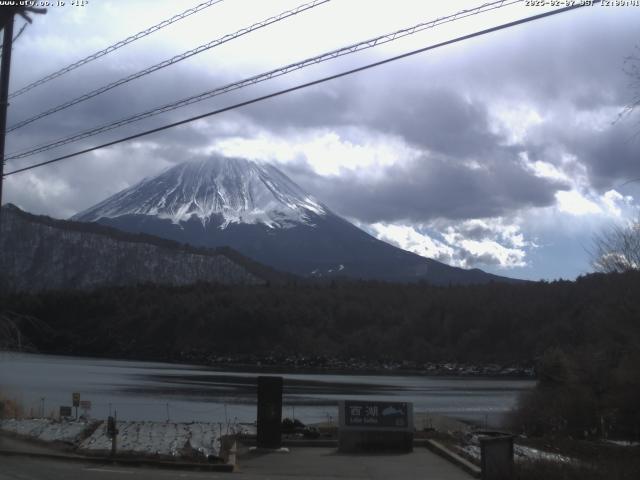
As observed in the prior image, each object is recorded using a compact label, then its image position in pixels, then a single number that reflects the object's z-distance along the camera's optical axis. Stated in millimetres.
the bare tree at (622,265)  35781
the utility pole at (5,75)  19906
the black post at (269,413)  21000
